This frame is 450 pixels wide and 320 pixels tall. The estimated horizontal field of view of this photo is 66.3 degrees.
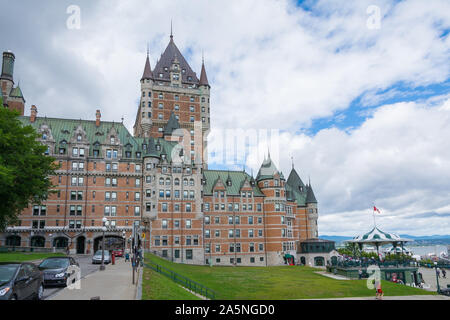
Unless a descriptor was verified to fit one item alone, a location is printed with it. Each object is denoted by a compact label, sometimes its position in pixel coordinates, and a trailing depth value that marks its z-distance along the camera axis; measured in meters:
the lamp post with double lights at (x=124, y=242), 62.09
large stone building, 61.72
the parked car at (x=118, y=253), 52.16
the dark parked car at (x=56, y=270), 20.80
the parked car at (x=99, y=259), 37.97
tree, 31.11
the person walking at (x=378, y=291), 31.74
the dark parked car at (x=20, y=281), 13.55
